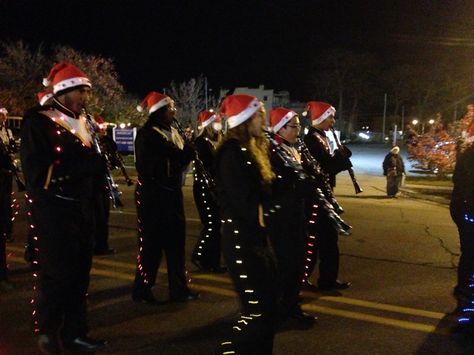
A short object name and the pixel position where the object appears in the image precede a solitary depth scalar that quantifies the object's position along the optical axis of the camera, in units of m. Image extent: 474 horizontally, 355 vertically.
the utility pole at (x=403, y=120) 70.93
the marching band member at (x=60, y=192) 3.75
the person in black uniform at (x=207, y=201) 6.32
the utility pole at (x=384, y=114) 69.49
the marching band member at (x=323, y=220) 5.46
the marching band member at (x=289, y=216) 4.08
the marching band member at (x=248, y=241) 3.24
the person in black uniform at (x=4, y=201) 5.69
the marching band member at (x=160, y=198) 4.97
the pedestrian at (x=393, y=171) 16.77
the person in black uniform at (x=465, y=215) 4.86
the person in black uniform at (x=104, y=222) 7.07
